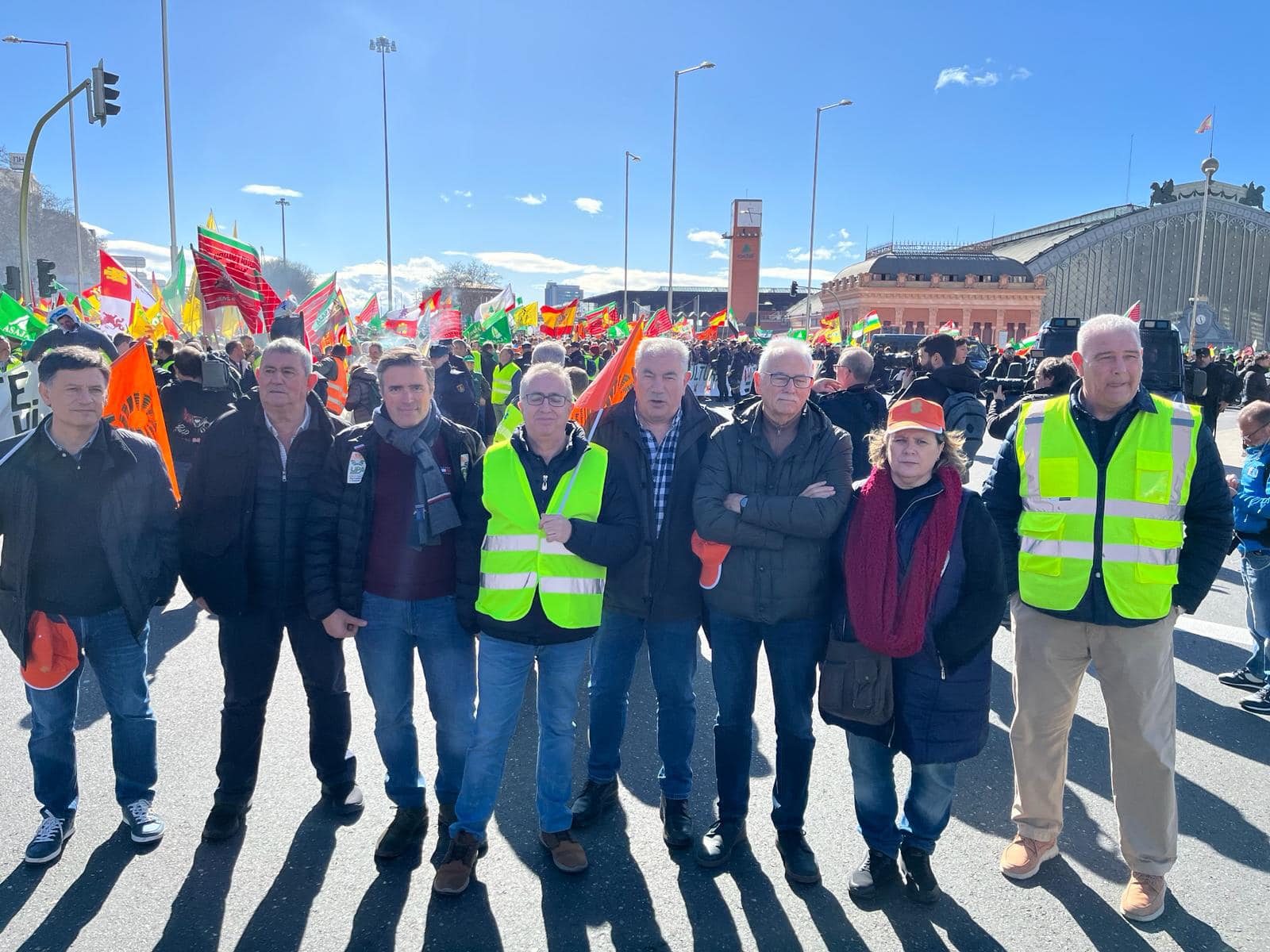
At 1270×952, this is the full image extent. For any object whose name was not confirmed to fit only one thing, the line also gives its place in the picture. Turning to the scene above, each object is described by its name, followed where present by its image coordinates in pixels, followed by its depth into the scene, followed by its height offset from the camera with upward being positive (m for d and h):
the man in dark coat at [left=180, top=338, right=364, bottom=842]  3.38 -0.79
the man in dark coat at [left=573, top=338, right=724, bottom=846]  3.46 -0.90
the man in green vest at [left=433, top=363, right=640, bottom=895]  3.14 -0.79
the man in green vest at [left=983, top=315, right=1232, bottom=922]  3.07 -0.63
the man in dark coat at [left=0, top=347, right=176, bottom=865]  3.21 -0.81
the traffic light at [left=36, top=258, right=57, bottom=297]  22.06 +2.09
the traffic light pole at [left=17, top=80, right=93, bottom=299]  13.20 +2.84
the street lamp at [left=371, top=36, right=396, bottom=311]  39.84 +15.38
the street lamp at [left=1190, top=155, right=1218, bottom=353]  35.22 +8.96
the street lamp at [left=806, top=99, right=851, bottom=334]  42.37 +6.77
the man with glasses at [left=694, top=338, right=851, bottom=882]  3.18 -0.74
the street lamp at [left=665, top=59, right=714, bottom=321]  37.00 +10.69
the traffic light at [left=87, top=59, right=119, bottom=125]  13.93 +4.26
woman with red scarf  2.99 -0.82
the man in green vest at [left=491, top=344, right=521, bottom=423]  11.01 -0.27
